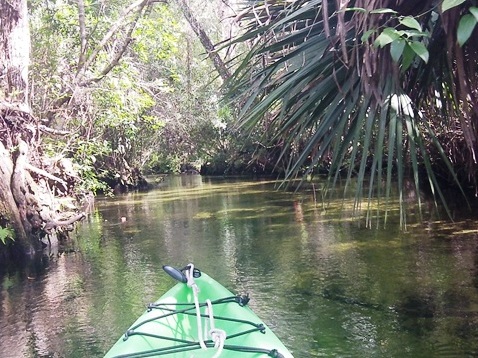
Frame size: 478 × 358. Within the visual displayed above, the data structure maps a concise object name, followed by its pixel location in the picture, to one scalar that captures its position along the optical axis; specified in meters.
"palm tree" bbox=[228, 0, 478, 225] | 2.59
